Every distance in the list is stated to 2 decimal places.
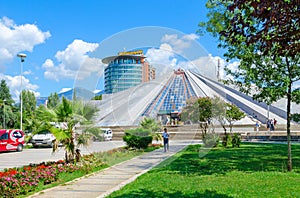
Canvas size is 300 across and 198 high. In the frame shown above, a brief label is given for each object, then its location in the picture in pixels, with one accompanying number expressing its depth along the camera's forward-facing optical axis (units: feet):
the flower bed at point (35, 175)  22.16
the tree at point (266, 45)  12.60
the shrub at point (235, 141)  61.93
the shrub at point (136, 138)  59.21
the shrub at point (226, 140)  63.77
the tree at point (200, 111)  46.52
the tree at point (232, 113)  70.91
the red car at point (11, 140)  66.69
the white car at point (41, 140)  79.66
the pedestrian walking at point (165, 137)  53.67
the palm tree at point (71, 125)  34.04
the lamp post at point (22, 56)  86.22
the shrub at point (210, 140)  59.26
